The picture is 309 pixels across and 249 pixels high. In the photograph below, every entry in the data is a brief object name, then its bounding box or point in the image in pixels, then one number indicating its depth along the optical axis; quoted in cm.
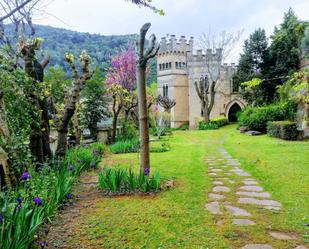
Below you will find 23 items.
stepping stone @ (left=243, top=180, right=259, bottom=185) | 489
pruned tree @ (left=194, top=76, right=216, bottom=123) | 2592
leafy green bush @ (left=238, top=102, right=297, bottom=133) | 1591
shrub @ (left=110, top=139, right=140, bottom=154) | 1007
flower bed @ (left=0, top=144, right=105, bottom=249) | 211
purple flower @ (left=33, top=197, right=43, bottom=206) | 248
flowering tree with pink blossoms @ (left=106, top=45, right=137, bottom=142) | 1627
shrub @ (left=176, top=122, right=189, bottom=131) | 3314
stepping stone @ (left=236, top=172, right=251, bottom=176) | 566
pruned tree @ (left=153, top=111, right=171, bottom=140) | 1721
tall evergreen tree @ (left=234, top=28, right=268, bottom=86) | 2477
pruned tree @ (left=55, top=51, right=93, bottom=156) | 687
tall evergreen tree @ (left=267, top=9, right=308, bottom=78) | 2167
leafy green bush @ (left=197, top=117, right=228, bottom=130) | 2425
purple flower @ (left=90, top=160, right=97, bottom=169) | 643
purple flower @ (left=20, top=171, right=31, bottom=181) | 268
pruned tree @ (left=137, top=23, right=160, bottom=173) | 491
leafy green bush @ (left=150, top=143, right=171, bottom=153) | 1036
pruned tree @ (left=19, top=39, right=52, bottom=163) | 574
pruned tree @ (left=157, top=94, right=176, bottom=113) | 2251
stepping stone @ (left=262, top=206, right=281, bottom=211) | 354
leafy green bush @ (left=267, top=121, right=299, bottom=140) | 1288
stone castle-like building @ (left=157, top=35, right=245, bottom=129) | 3156
